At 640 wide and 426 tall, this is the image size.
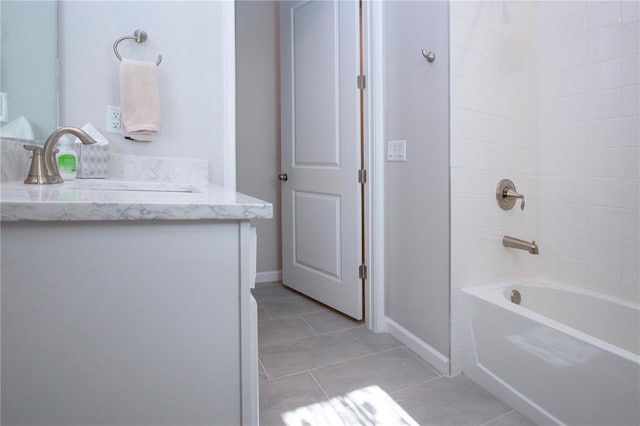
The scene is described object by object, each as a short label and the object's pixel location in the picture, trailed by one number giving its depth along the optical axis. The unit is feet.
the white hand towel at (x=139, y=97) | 4.94
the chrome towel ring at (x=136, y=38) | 5.04
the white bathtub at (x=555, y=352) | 3.66
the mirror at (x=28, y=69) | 3.55
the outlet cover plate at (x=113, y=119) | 5.15
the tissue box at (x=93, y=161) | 4.73
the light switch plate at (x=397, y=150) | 6.36
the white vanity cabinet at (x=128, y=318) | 1.69
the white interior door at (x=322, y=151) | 7.32
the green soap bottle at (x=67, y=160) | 4.70
